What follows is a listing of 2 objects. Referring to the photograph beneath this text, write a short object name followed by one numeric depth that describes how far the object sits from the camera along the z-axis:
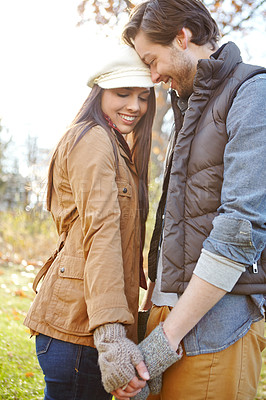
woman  1.71
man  1.55
